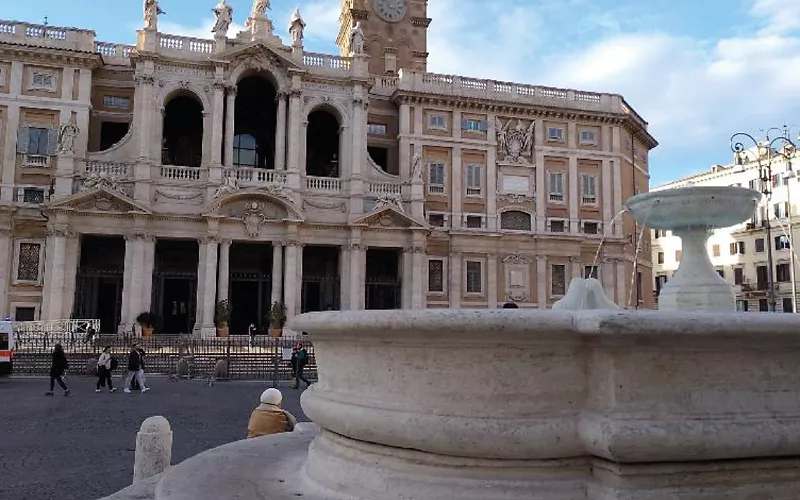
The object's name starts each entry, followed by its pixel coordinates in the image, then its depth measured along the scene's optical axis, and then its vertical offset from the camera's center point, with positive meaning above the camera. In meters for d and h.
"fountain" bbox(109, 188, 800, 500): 2.78 -0.39
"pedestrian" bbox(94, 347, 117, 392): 15.65 -1.34
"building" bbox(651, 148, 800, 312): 42.22 +5.26
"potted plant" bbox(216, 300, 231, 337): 26.70 -0.14
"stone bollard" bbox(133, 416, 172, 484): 4.90 -1.04
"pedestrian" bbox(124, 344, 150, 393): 15.55 -1.29
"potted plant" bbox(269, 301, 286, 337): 27.06 -0.16
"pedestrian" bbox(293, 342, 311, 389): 17.30 -1.22
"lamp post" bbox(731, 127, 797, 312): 20.00 +5.42
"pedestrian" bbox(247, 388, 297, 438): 6.14 -0.97
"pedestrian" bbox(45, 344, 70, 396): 14.67 -1.22
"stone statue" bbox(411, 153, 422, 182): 30.70 +6.88
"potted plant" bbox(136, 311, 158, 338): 25.81 -0.34
